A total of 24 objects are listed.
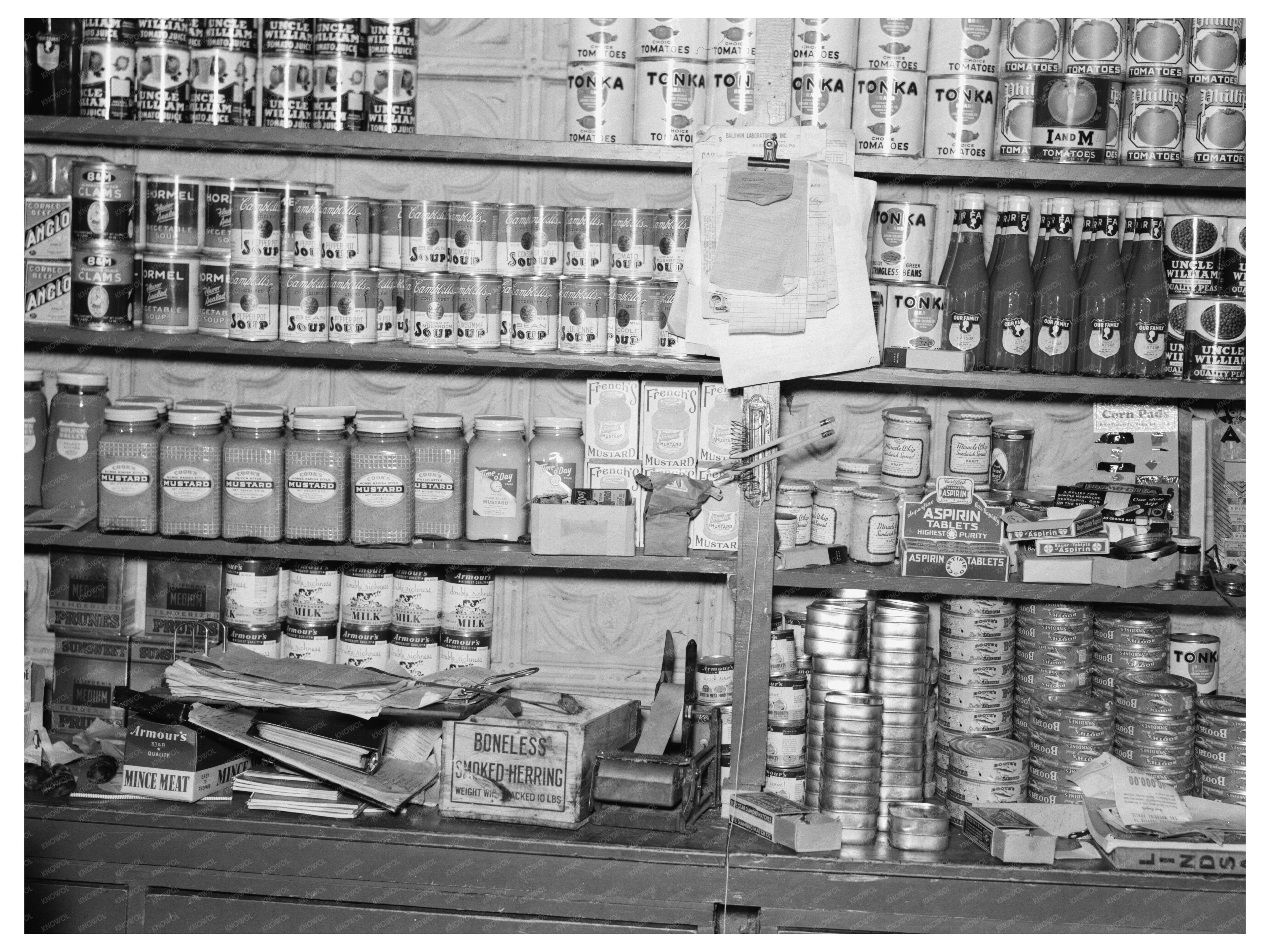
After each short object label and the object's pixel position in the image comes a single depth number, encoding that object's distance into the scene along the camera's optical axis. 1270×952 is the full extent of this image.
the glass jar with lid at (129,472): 2.55
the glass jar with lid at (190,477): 2.55
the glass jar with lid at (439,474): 2.57
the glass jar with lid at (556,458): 2.61
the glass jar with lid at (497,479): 2.58
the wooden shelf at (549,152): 2.41
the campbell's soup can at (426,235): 2.54
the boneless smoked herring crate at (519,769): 2.37
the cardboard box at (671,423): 2.59
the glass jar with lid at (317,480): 2.53
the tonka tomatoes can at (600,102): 2.49
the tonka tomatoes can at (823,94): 2.46
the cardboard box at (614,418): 2.60
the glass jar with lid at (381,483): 2.54
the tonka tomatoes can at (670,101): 2.47
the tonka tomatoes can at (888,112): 2.47
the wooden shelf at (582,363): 2.47
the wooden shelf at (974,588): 2.49
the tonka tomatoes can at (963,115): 2.48
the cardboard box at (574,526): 2.52
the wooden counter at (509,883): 2.31
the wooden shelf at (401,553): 2.53
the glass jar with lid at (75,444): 2.63
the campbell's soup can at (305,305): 2.52
